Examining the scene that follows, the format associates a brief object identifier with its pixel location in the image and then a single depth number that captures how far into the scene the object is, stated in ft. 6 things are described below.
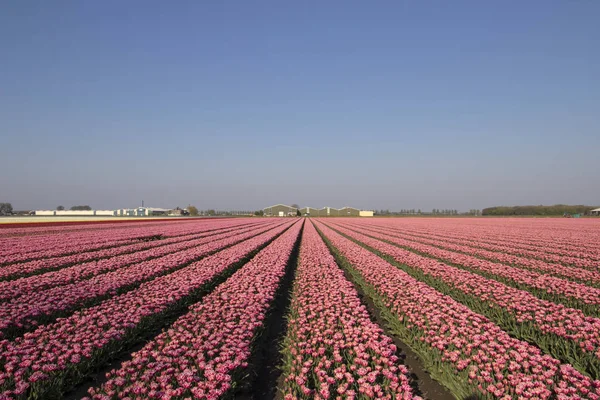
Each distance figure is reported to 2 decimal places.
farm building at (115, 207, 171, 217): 574.56
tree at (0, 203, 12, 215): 546.67
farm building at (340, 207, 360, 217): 553.85
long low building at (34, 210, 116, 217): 520.18
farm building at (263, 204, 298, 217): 547.08
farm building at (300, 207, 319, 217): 575.17
